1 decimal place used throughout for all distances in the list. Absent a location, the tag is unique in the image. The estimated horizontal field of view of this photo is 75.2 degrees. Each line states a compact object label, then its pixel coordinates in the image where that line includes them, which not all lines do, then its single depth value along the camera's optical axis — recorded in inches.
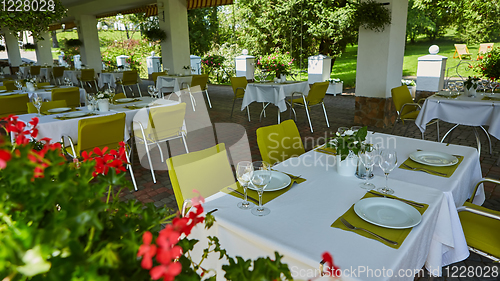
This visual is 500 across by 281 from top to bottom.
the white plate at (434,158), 72.6
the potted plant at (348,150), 65.6
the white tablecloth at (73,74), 408.5
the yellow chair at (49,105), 149.8
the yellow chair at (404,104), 169.6
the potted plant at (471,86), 160.2
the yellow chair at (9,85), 234.1
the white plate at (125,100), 167.0
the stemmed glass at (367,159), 62.5
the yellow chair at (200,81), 291.9
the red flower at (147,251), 16.2
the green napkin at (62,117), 126.6
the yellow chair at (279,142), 89.7
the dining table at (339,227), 41.4
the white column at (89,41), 499.2
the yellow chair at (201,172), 66.2
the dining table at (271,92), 220.1
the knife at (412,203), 53.9
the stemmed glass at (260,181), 53.0
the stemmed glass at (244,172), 53.4
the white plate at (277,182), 61.8
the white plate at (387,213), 48.6
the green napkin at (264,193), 58.5
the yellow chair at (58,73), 422.6
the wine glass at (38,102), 133.9
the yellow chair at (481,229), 64.6
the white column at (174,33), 368.2
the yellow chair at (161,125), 135.4
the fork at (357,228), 44.1
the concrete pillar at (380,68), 210.5
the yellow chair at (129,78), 341.0
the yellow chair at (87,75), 385.7
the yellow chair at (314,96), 207.5
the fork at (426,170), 68.1
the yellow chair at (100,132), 108.0
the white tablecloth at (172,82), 294.4
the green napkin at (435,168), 68.4
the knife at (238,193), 57.6
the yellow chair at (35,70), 467.0
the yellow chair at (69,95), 188.9
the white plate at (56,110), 139.6
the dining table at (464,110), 141.3
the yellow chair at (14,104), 178.4
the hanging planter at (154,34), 362.5
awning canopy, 387.9
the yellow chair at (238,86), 257.6
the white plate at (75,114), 129.2
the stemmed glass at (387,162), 60.7
